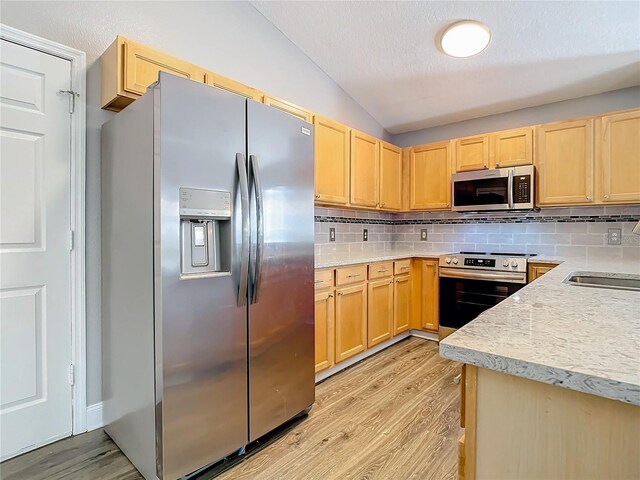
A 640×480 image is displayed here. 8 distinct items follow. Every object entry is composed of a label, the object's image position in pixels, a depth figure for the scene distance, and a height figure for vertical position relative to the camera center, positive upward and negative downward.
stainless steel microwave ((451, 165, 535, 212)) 3.20 +0.49
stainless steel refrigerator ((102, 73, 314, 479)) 1.50 -0.17
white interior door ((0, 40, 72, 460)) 1.74 -0.05
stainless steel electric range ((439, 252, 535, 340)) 3.01 -0.39
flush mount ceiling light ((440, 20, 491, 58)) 2.52 +1.52
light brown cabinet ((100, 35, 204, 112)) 1.81 +0.92
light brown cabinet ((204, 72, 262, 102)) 2.16 +1.01
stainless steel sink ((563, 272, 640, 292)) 1.82 -0.22
